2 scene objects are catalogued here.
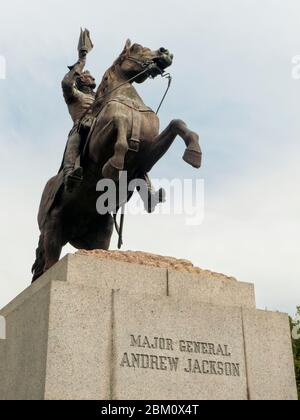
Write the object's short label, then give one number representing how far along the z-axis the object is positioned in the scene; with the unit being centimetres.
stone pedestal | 679
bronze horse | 911
